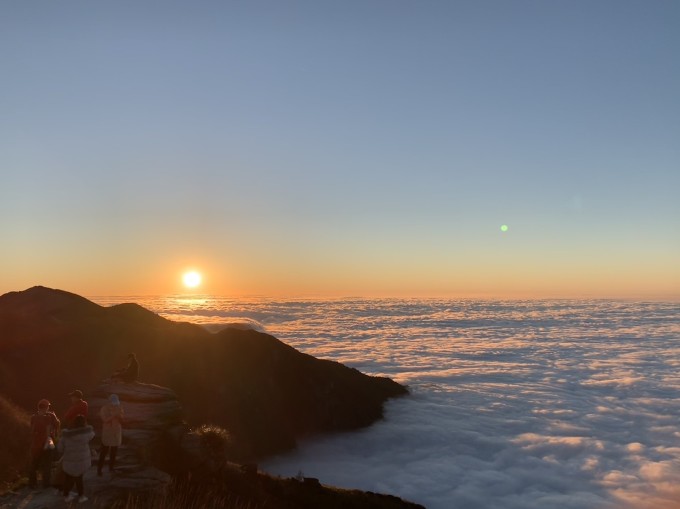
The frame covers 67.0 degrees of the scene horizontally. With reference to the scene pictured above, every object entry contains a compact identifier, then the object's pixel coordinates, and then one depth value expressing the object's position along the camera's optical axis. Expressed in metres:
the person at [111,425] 12.63
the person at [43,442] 12.06
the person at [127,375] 16.58
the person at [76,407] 12.09
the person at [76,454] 11.07
